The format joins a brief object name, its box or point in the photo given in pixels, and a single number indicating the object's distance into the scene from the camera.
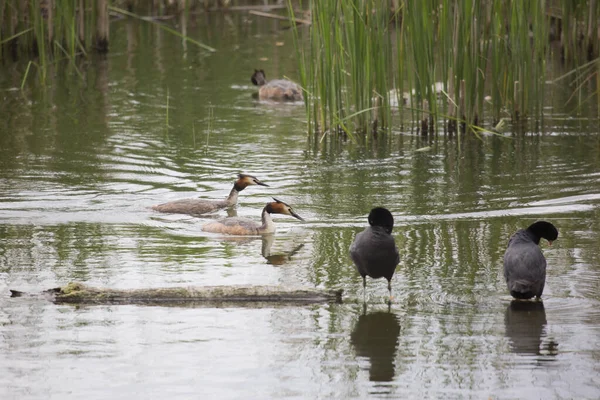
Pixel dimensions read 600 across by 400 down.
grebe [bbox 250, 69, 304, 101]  34.72
